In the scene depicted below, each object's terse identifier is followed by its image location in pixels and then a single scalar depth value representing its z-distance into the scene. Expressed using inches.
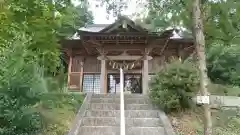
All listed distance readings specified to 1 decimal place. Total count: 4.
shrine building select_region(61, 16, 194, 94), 316.8
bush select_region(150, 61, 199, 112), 187.6
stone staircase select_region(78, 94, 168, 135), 167.6
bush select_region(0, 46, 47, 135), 143.6
